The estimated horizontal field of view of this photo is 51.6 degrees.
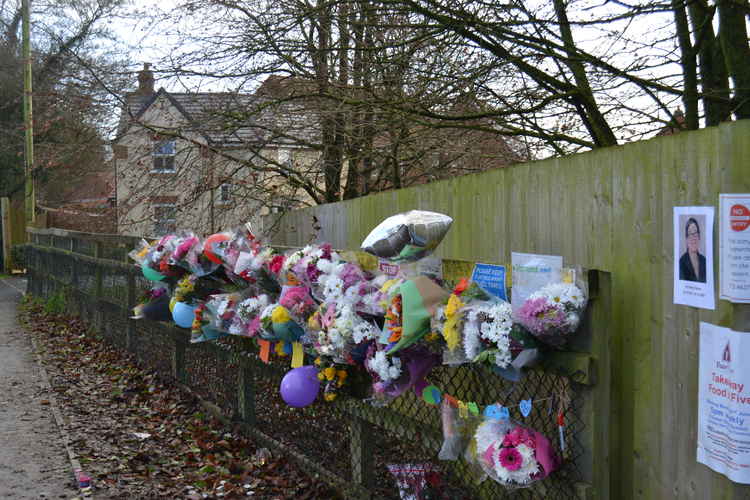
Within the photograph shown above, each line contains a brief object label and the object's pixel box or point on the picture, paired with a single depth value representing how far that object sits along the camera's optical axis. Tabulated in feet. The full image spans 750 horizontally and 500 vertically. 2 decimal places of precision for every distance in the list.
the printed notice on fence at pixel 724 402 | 8.27
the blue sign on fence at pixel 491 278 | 11.09
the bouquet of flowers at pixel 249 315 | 17.12
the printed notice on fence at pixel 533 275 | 10.05
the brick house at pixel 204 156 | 33.06
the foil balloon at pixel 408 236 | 12.64
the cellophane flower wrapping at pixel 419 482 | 12.54
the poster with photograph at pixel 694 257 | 8.80
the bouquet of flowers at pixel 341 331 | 12.85
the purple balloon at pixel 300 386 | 14.60
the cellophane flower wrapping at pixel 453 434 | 11.23
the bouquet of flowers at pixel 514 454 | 9.87
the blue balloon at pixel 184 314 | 21.57
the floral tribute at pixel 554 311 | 9.50
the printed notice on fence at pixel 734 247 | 8.36
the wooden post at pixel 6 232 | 83.71
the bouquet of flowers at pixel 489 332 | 9.89
